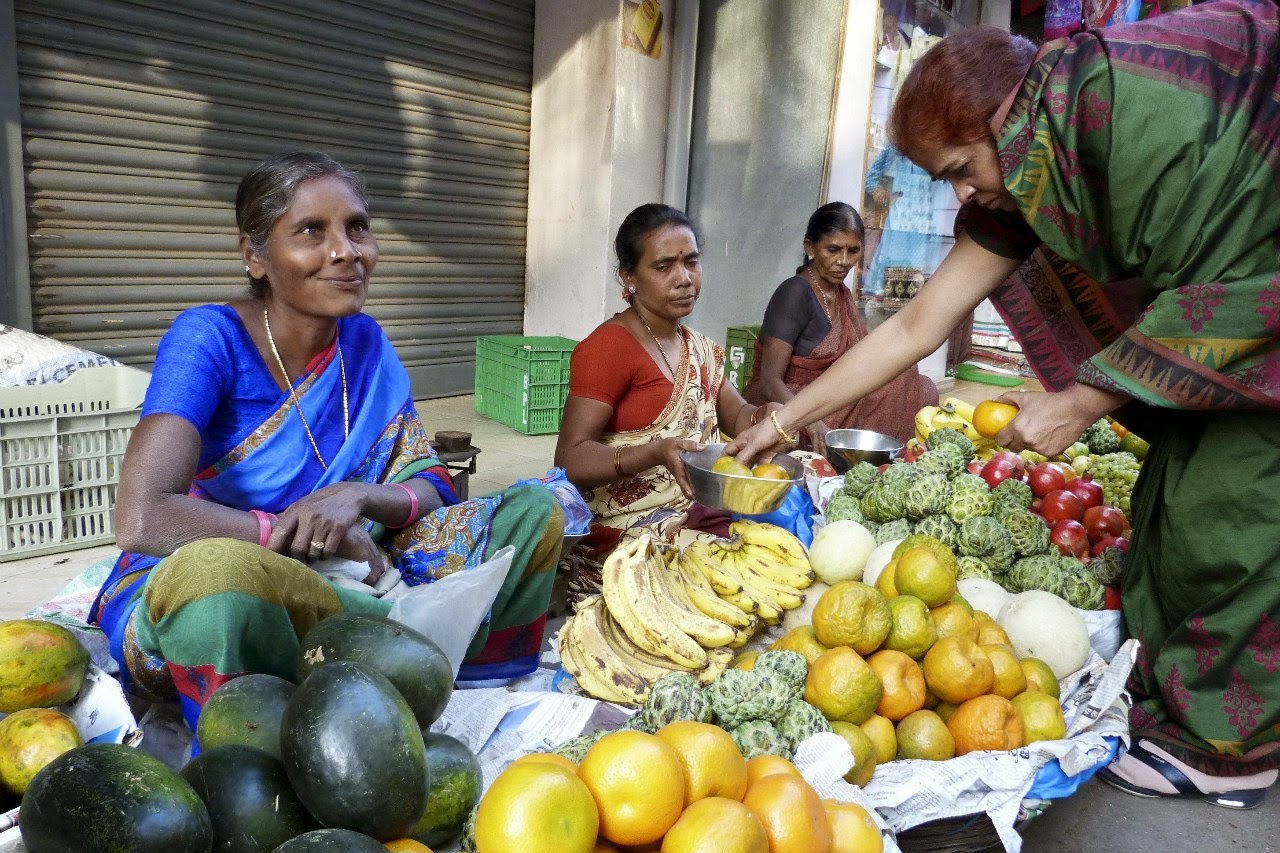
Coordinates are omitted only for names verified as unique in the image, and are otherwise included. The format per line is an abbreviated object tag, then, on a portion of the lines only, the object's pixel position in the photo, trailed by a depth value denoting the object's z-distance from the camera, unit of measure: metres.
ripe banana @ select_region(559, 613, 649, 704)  2.14
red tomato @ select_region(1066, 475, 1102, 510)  3.31
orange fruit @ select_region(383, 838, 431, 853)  1.32
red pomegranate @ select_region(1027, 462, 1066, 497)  3.33
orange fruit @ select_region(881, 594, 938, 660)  2.14
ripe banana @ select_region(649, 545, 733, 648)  2.23
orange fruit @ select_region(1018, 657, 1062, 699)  2.25
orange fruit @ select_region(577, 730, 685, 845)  1.37
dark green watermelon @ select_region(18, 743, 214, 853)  1.12
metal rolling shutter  4.97
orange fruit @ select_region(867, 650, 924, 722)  2.06
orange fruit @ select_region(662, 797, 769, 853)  1.30
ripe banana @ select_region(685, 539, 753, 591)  2.45
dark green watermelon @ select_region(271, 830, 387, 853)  1.15
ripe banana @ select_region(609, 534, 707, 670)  2.18
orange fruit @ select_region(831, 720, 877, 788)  1.89
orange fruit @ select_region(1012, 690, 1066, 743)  2.10
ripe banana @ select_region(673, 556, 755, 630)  2.34
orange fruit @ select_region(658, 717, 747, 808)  1.47
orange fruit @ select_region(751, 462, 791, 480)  2.75
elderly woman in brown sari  4.80
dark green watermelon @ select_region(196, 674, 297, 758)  1.41
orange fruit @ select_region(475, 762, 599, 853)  1.26
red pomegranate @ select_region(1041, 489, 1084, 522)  3.20
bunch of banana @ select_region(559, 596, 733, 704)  2.16
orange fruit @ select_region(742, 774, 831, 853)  1.41
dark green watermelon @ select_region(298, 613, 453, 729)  1.55
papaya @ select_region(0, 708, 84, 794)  1.46
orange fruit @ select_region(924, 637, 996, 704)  2.06
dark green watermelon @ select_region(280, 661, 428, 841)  1.24
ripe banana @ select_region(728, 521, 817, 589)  2.63
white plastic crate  3.55
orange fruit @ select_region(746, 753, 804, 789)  1.56
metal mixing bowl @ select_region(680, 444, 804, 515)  2.61
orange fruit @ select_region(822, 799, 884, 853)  1.53
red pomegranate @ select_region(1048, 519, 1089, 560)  3.06
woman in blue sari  1.83
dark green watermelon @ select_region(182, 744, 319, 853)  1.26
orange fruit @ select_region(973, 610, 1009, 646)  2.26
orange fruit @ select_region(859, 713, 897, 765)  2.01
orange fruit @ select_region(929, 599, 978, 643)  2.21
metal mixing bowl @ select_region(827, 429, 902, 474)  3.80
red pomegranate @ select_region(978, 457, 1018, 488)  3.42
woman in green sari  2.14
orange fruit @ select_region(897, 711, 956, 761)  2.04
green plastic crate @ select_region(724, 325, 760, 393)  6.83
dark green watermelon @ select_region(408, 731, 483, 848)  1.49
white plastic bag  2.07
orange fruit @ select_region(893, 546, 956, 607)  2.25
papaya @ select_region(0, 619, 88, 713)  1.63
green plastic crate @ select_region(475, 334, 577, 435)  6.32
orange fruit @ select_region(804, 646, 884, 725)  1.95
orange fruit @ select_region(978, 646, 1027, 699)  2.15
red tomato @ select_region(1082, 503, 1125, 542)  3.16
